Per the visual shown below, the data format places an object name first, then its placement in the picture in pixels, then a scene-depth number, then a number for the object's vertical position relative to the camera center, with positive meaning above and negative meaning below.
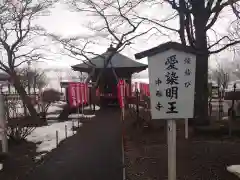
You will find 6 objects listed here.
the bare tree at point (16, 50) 10.51 +2.25
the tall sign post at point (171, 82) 3.59 +0.16
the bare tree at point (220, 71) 29.51 +3.06
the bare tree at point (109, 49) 15.87 +3.59
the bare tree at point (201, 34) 7.60 +2.18
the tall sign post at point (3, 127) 6.42 -1.10
